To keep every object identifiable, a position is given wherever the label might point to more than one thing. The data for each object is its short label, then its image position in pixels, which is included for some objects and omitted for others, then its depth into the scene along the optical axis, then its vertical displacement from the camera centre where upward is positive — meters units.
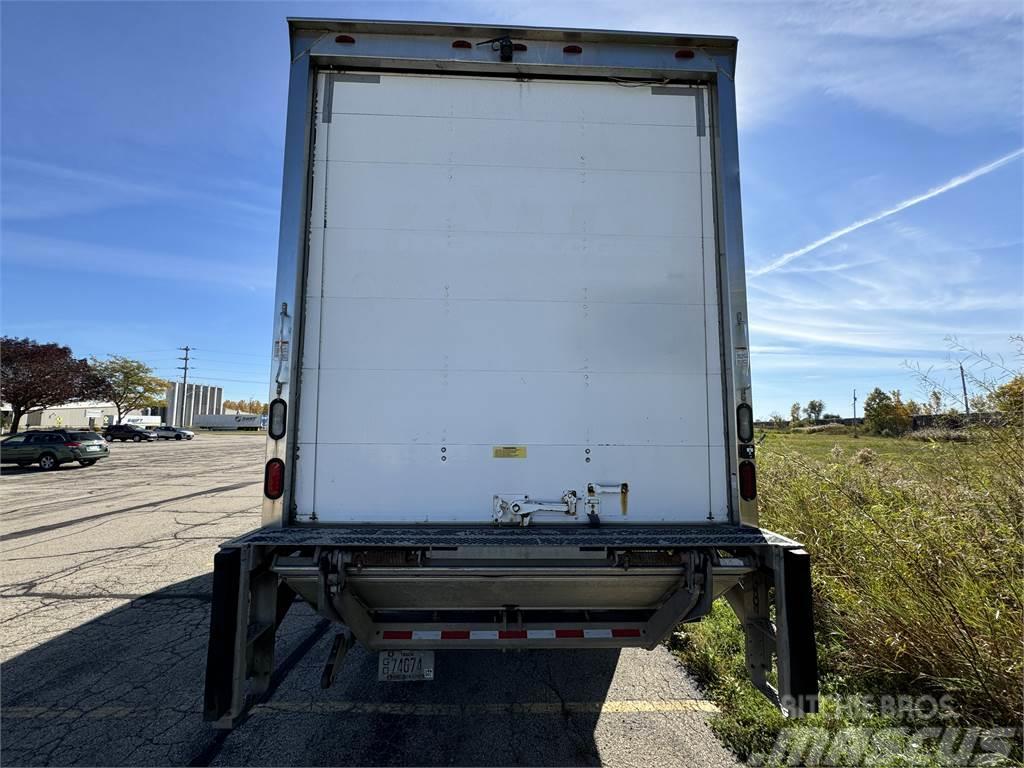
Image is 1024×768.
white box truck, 2.65 +0.45
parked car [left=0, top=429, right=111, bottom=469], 19.55 -1.09
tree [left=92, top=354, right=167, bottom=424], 55.62 +4.63
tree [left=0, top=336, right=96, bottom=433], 36.44 +3.35
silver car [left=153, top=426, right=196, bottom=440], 48.88 -1.15
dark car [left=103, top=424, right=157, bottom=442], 43.34 -0.97
